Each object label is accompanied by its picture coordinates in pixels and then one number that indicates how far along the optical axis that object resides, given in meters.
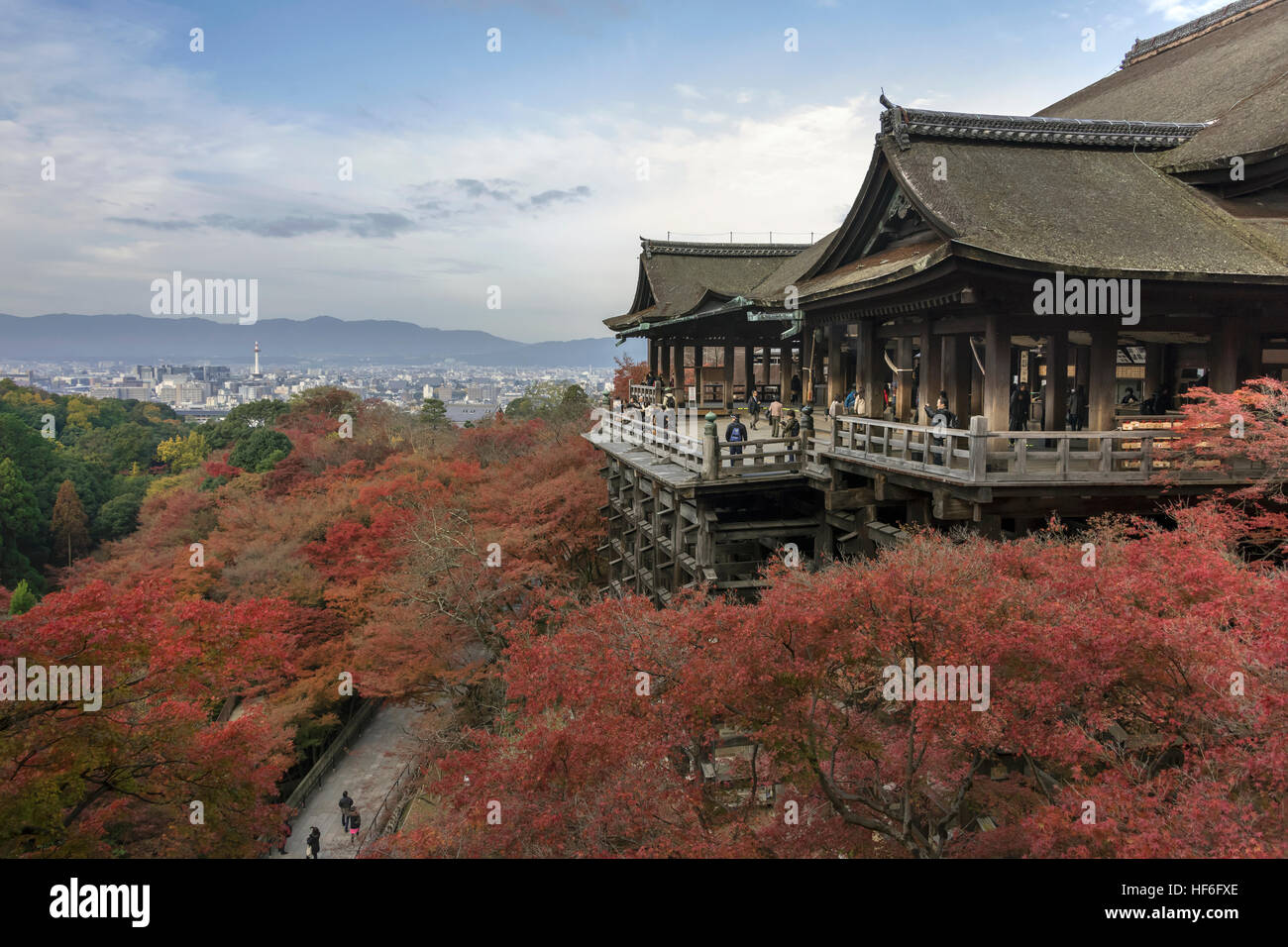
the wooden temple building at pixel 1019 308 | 10.70
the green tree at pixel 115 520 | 46.94
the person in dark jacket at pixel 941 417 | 11.89
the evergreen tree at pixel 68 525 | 44.34
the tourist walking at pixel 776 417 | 19.23
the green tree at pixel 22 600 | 30.20
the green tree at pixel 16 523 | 39.31
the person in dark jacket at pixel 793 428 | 15.39
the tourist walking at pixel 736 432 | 17.31
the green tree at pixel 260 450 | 45.47
